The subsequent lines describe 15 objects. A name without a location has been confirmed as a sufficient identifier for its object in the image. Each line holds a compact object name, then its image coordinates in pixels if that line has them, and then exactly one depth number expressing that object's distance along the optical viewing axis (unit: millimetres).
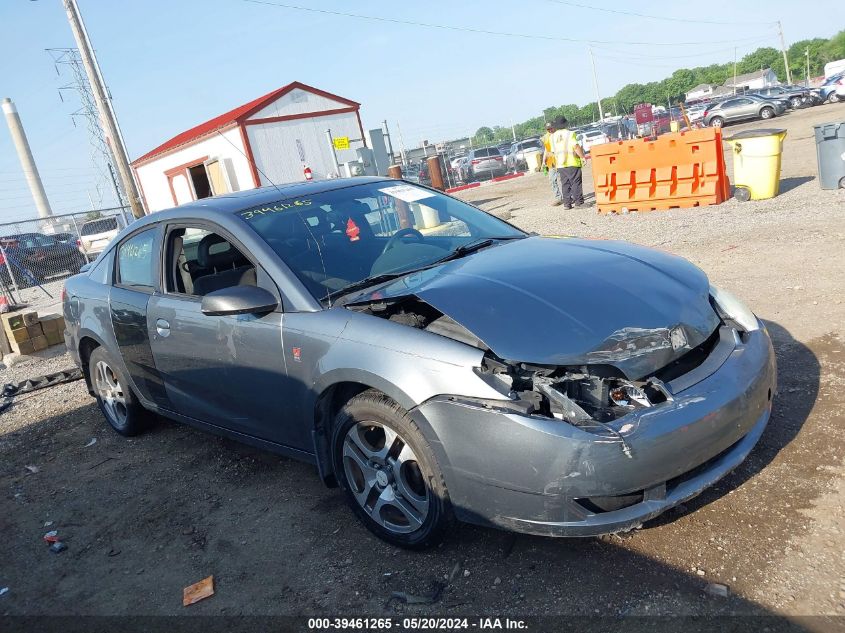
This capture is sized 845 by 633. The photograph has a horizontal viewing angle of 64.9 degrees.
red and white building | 19766
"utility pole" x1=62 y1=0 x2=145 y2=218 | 15367
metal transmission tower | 23702
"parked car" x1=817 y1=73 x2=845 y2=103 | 33391
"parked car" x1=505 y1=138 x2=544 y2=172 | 31938
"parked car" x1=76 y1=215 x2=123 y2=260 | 19000
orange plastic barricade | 10195
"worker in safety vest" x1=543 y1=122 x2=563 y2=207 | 13094
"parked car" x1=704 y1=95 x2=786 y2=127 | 32062
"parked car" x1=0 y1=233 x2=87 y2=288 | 16703
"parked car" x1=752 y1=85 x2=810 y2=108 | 33031
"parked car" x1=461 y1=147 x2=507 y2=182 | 30391
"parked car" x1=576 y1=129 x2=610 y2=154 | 33188
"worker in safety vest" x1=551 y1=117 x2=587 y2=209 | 12484
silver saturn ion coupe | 2523
